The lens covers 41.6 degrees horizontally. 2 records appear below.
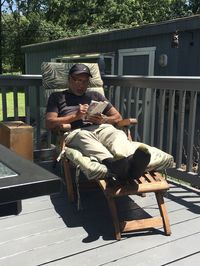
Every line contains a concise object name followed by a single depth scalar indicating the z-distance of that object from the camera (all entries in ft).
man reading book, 5.77
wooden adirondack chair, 5.86
